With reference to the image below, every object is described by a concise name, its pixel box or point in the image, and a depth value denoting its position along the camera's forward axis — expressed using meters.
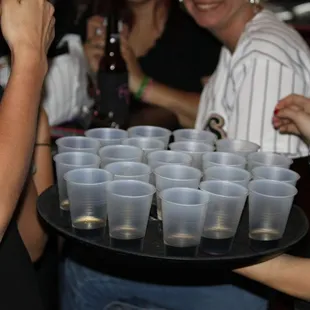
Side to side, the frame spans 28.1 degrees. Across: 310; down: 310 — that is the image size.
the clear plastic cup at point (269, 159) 1.25
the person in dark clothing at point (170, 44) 2.51
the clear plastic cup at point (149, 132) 1.41
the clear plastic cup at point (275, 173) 1.19
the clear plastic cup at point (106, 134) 1.37
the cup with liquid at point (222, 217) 1.05
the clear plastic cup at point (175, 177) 1.11
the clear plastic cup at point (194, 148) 1.27
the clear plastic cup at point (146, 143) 1.30
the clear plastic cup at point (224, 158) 1.24
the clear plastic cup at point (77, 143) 1.28
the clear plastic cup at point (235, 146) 1.33
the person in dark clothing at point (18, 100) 0.91
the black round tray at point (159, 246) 0.99
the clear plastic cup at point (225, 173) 1.16
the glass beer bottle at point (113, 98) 1.89
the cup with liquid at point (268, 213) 1.08
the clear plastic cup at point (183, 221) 1.02
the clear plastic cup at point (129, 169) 1.14
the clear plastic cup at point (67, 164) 1.15
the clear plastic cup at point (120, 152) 1.23
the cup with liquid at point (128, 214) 1.04
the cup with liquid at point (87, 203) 1.08
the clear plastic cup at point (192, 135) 1.40
